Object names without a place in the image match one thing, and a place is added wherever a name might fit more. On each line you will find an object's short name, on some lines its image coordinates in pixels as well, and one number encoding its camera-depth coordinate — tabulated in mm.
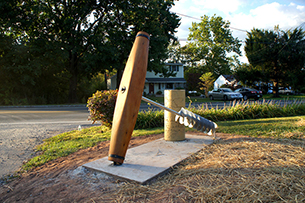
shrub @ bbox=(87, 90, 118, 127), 7184
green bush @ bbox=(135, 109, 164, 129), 8172
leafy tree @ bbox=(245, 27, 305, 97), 27422
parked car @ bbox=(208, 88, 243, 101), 25312
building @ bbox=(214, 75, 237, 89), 51650
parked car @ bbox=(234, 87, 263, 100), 26197
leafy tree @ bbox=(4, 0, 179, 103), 21984
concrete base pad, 3441
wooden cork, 5590
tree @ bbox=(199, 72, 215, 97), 33188
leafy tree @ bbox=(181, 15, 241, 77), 50656
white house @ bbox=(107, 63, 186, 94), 42719
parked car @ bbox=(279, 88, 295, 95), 40731
